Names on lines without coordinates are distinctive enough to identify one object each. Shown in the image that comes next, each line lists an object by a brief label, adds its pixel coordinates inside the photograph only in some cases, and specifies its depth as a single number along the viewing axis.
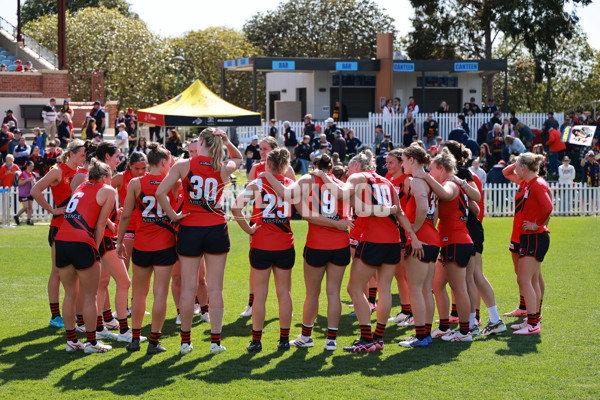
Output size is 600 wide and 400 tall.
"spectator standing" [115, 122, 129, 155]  22.52
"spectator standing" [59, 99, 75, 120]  24.58
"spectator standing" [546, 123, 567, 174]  24.81
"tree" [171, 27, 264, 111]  47.38
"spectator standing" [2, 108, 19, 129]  24.00
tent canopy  22.09
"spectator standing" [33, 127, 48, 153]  22.44
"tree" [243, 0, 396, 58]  51.69
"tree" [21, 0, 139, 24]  58.69
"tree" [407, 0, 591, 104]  37.25
